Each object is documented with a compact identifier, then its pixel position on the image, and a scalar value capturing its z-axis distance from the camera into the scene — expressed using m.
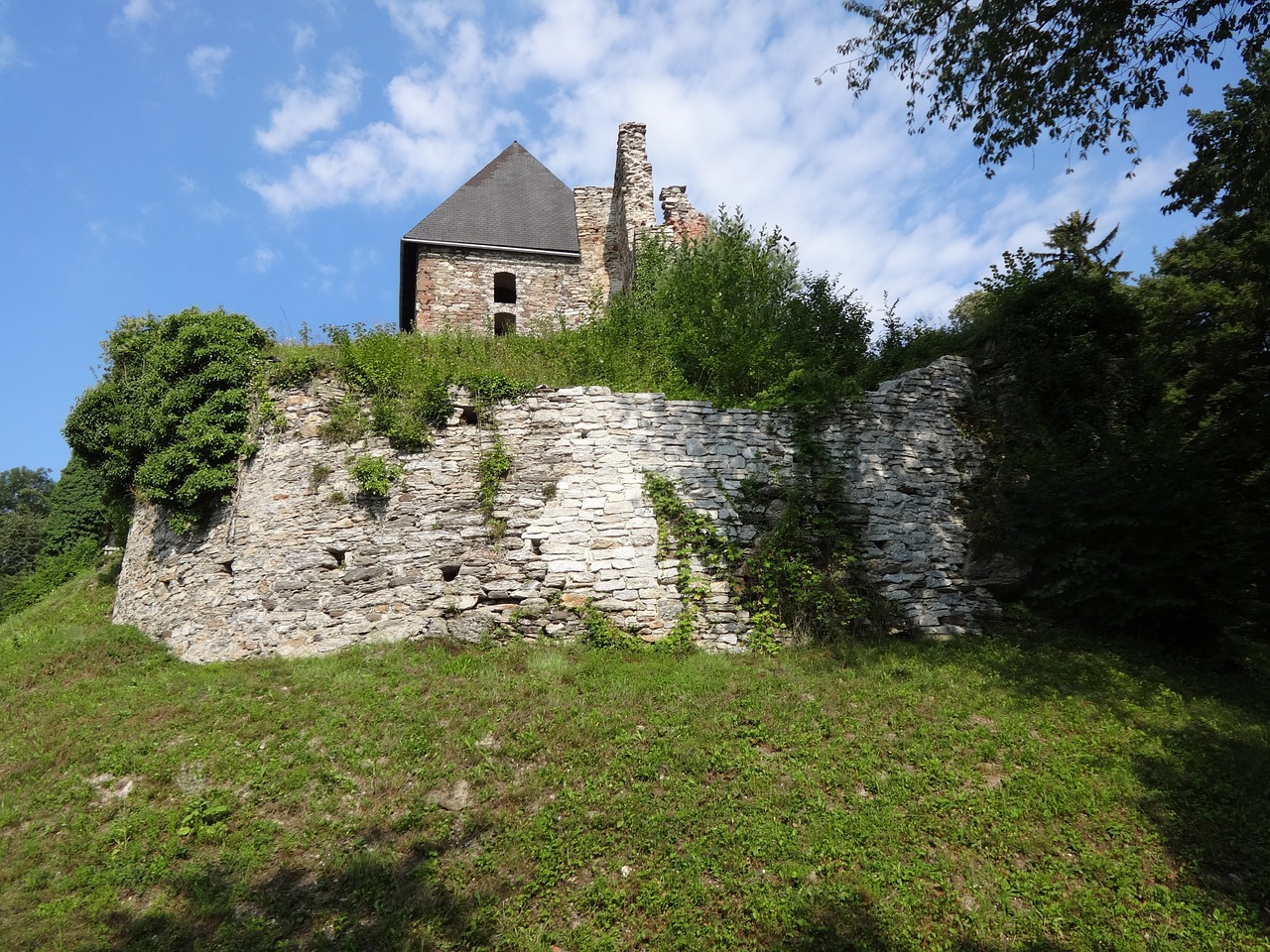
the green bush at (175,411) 9.82
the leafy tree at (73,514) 17.44
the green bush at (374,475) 9.16
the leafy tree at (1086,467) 7.94
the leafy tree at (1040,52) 7.10
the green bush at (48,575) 15.65
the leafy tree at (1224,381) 7.84
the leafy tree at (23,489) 38.97
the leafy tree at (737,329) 10.19
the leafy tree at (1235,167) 7.39
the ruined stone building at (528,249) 15.91
